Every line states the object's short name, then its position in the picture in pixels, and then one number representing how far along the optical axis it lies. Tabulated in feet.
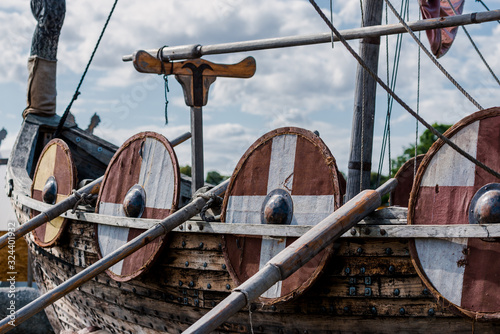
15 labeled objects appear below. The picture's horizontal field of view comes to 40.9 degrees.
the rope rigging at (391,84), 21.17
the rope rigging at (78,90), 27.02
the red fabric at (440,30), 18.69
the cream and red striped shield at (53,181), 21.65
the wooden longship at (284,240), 12.25
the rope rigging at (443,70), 13.70
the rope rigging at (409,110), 11.91
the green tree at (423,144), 107.34
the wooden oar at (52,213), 20.21
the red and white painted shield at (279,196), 13.79
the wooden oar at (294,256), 11.68
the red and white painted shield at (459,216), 11.90
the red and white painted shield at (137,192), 17.02
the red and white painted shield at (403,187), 19.84
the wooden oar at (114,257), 15.76
